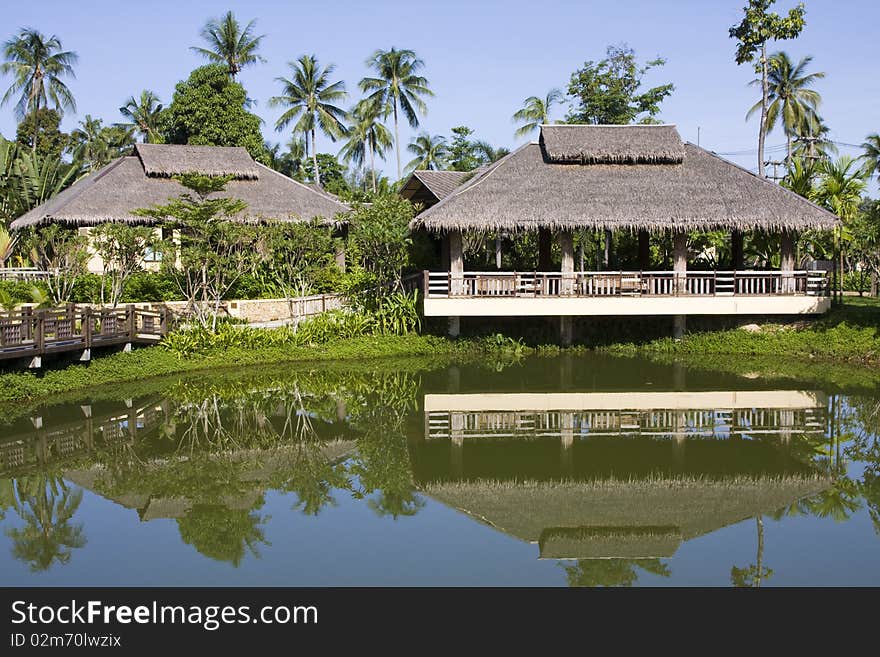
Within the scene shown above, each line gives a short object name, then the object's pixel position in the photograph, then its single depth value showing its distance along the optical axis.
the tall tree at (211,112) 32.25
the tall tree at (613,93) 31.97
